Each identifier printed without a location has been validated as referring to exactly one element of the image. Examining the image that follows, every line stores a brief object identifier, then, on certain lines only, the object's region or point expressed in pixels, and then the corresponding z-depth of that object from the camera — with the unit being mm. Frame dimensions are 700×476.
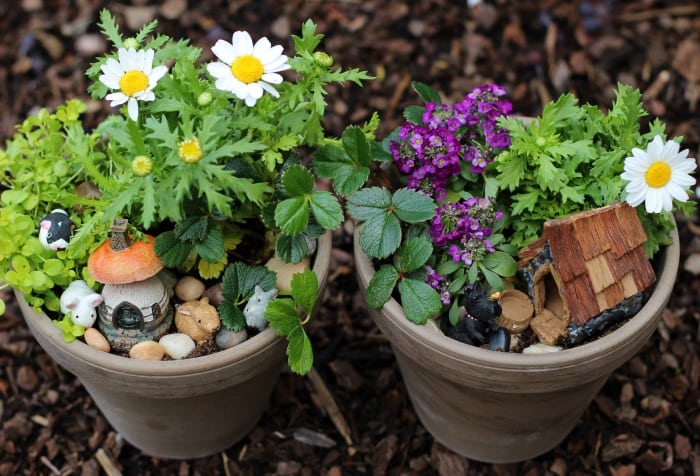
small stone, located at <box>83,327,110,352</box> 916
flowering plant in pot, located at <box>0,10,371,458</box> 886
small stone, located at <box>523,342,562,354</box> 920
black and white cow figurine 927
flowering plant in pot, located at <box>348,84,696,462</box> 909
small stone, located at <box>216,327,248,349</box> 931
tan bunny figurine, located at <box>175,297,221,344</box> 929
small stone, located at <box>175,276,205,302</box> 949
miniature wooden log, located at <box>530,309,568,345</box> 926
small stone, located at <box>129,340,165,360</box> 915
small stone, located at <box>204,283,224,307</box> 949
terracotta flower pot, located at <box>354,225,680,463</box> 902
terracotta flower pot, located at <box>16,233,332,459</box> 906
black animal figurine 924
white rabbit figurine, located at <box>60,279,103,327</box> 917
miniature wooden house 915
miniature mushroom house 902
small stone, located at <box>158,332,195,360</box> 923
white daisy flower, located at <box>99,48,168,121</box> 889
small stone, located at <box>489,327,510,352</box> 931
